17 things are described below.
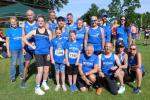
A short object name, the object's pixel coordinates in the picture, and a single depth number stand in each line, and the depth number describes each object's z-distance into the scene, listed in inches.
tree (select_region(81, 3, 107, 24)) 1675.0
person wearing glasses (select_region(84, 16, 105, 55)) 156.9
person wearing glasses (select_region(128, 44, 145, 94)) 147.8
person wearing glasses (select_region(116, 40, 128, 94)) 149.5
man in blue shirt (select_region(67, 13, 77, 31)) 165.5
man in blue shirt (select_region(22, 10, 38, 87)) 157.2
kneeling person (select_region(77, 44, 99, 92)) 149.1
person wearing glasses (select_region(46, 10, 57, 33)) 169.2
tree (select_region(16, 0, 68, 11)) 1016.0
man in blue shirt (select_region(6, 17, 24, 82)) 165.5
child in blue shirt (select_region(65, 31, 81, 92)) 152.6
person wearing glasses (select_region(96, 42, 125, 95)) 148.1
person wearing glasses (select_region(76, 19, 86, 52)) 163.9
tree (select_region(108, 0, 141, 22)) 1624.4
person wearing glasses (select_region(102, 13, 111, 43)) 187.1
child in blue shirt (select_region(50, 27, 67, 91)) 152.4
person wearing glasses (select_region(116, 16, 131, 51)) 209.9
